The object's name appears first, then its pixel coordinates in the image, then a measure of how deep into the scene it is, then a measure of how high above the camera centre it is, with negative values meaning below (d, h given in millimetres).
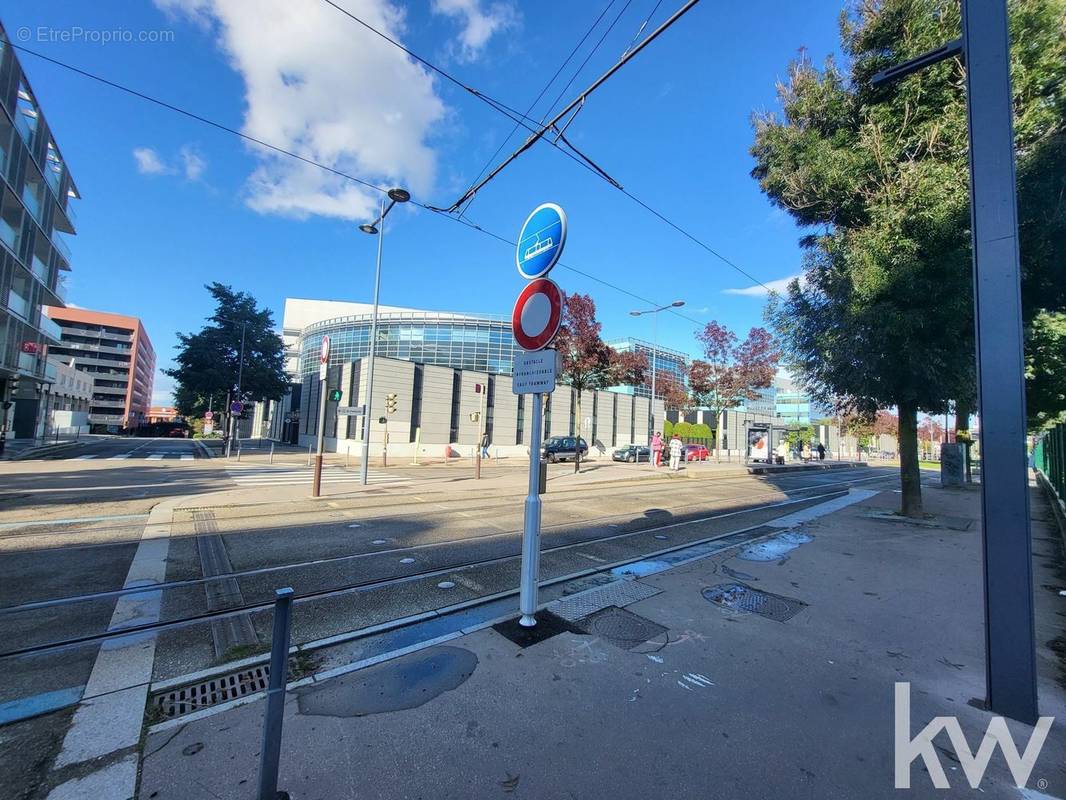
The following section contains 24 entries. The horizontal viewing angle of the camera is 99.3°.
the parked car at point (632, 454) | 33747 -1738
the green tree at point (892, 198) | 8281 +5045
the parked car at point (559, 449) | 28984 -1370
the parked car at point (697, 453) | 39688 -1745
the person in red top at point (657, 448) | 26062 -922
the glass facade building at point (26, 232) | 21734 +10008
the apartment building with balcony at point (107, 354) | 87438 +10847
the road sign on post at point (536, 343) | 3938 +749
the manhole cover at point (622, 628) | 3904 -1800
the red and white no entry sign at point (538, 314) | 3963 +1014
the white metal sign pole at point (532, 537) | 3963 -966
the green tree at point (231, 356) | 35500 +4733
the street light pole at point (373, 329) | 15034 +3313
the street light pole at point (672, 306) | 25892 +7321
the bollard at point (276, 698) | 2041 -1296
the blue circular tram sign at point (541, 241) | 4020 +1722
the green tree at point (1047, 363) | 11422 +2461
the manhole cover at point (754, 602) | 4699 -1815
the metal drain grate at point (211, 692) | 2898 -1875
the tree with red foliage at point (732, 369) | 34656 +5105
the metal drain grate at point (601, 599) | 4477 -1804
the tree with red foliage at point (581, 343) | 24516 +4636
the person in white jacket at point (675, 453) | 22953 -1048
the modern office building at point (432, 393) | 31766 +2517
